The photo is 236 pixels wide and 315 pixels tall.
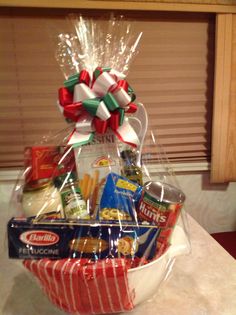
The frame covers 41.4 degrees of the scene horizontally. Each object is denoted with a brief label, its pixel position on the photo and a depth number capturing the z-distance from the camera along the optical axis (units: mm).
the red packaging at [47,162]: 616
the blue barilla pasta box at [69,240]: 503
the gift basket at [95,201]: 497
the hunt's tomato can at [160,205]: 541
